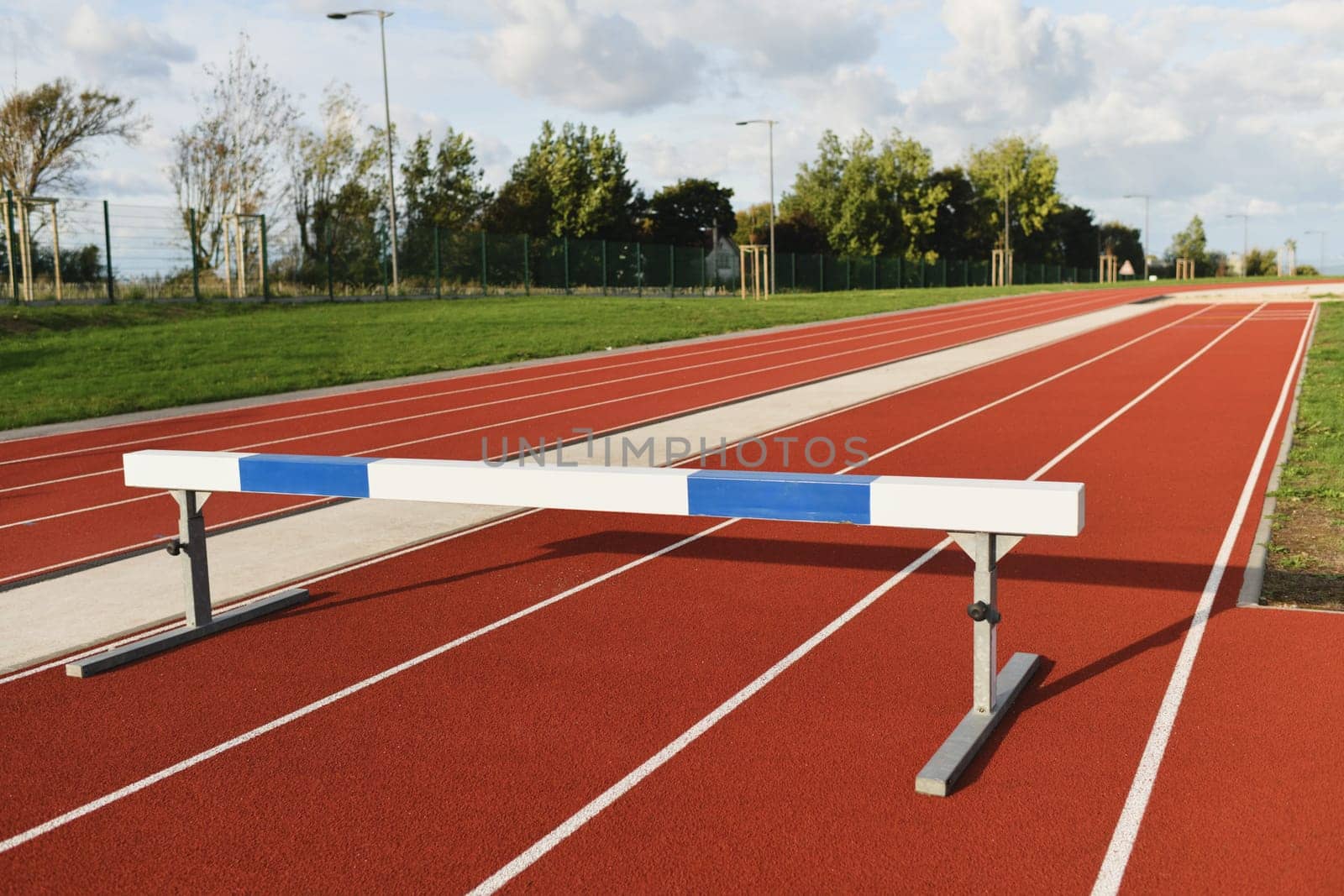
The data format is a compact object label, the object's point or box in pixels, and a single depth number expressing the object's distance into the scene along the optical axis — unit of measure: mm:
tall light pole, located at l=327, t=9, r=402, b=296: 30891
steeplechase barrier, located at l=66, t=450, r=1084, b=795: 4250
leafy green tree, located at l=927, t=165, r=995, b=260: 80625
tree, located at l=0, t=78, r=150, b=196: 35312
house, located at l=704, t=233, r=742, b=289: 49781
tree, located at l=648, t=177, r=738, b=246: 71312
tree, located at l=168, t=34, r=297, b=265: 36094
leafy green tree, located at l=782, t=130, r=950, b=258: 70812
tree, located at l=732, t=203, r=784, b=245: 69812
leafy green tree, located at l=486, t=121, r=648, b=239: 54125
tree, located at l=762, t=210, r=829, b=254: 68250
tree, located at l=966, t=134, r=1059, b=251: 81688
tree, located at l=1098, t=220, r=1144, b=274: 109062
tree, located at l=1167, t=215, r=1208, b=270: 94438
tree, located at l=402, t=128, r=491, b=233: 48781
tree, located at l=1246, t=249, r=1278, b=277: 101688
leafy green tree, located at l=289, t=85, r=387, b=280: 34125
